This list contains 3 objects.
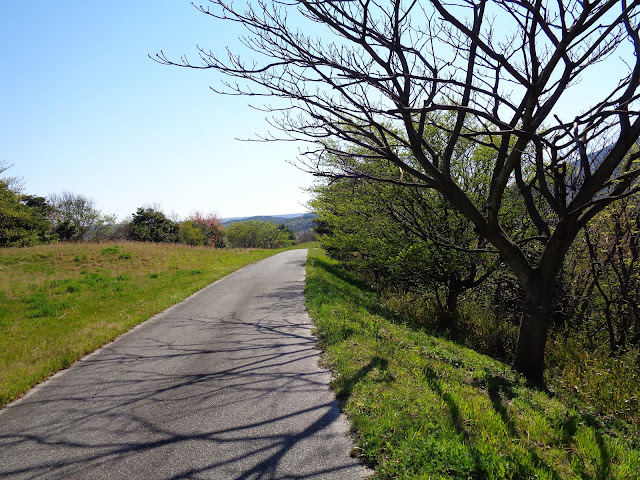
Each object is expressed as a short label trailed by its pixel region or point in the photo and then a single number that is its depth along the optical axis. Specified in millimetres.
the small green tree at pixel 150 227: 41781
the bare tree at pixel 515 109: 4082
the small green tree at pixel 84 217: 44062
